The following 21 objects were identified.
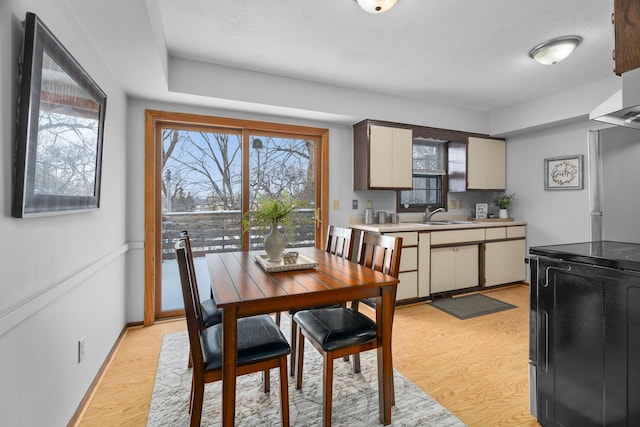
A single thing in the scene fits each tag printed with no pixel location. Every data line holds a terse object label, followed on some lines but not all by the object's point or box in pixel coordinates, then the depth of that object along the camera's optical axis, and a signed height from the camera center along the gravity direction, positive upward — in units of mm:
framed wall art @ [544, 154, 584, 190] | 3725 +607
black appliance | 1247 -510
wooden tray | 1810 -286
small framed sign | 4480 +132
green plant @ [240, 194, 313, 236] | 1961 +30
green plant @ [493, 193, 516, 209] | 4395 +290
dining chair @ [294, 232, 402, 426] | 1545 -587
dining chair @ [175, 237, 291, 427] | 1360 -626
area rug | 1652 -1077
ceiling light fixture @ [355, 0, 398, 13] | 1825 +1287
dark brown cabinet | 1156 +720
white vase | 1950 -167
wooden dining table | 1311 -351
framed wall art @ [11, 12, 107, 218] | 1140 +384
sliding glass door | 3080 +365
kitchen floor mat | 3229 -958
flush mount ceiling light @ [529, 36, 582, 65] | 2404 +1386
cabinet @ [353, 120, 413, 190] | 3545 +732
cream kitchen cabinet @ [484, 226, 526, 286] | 3988 -471
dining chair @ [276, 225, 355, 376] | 2080 -226
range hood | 1171 +490
